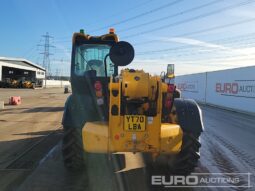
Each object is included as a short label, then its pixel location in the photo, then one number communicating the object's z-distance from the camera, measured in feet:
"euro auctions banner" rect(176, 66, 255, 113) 42.65
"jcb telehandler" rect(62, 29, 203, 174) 10.61
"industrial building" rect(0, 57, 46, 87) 132.89
